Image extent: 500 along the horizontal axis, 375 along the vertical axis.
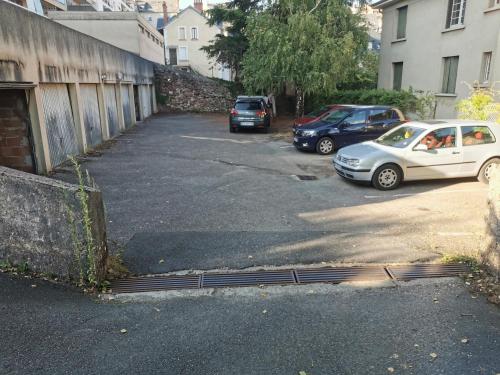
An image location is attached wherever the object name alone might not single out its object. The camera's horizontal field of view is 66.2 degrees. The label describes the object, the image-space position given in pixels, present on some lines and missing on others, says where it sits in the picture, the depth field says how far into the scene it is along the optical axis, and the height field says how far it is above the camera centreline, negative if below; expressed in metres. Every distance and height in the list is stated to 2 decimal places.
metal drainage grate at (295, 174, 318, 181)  10.83 -2.44
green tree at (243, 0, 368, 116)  19.20 +2.33
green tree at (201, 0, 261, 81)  27.91 +4.63
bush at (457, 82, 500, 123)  11.93 -0.63
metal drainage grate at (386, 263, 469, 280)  4.91 -2.33
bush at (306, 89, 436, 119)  17.34 -0.55
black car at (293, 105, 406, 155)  13.80 -1.36
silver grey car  9.35 -1.61
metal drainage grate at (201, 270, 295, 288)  4.77 -2.33
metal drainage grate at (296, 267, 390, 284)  4.85 -2.34
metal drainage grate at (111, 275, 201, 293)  4.60 -2.31
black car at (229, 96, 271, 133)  20.22 -1.19
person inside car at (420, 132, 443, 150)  9.33 -1.25
